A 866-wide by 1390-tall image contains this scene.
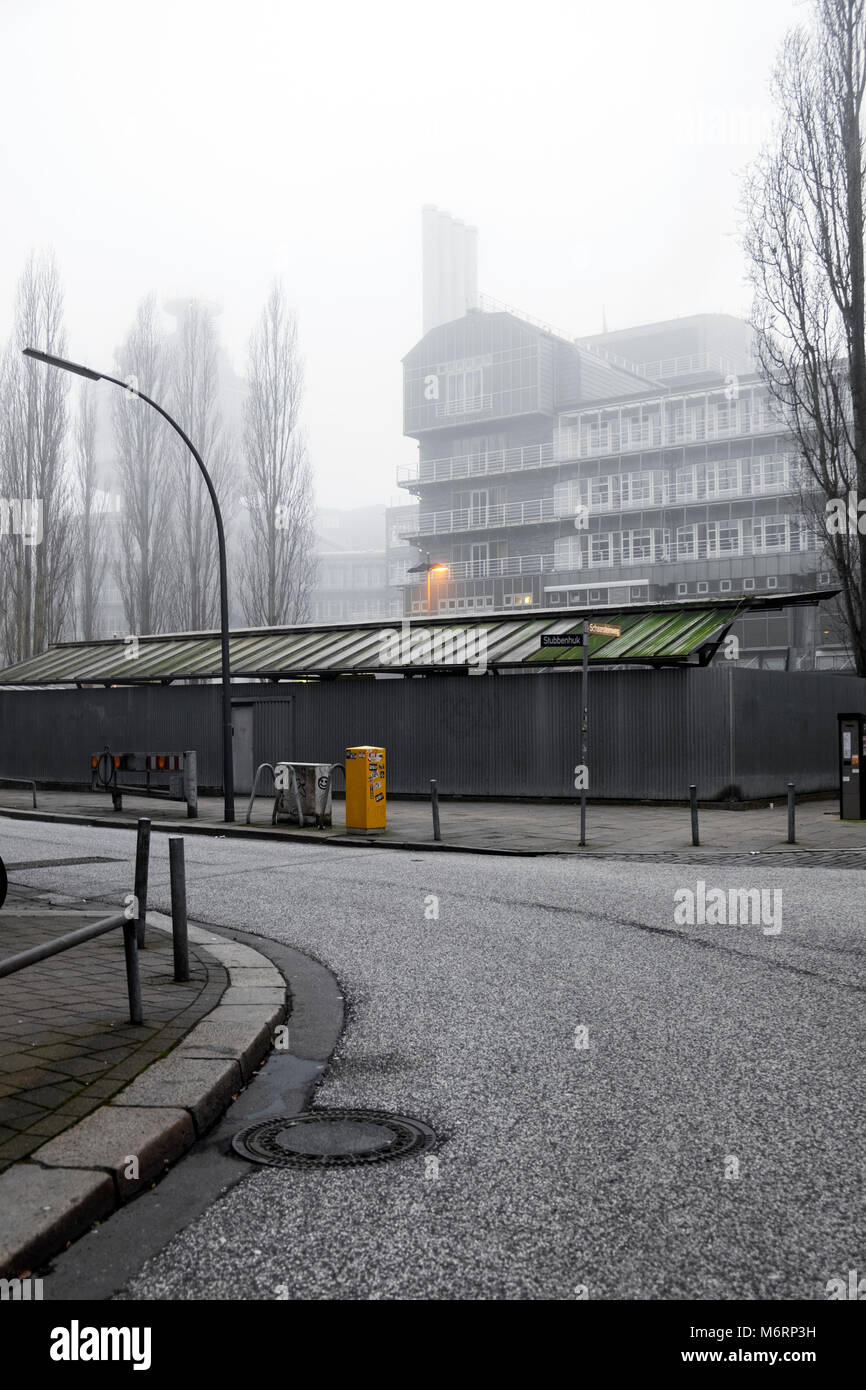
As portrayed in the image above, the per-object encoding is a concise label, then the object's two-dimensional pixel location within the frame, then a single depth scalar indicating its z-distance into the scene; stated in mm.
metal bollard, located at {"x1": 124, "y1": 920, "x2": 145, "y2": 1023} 5320
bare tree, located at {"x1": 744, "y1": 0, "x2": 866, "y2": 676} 23141
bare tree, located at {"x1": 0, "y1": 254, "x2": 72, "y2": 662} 41750
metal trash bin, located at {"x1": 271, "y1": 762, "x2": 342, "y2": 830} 17422
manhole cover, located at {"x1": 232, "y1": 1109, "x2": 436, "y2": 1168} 3977
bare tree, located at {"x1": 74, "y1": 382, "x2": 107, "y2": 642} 54812
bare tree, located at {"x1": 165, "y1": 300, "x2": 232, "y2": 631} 50781
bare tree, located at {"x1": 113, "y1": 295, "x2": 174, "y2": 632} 50188
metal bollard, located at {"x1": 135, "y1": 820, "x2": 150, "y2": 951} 6500
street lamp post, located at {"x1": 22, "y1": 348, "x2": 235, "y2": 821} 18111
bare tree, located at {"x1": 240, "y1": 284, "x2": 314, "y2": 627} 45750
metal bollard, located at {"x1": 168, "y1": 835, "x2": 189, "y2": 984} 6410
